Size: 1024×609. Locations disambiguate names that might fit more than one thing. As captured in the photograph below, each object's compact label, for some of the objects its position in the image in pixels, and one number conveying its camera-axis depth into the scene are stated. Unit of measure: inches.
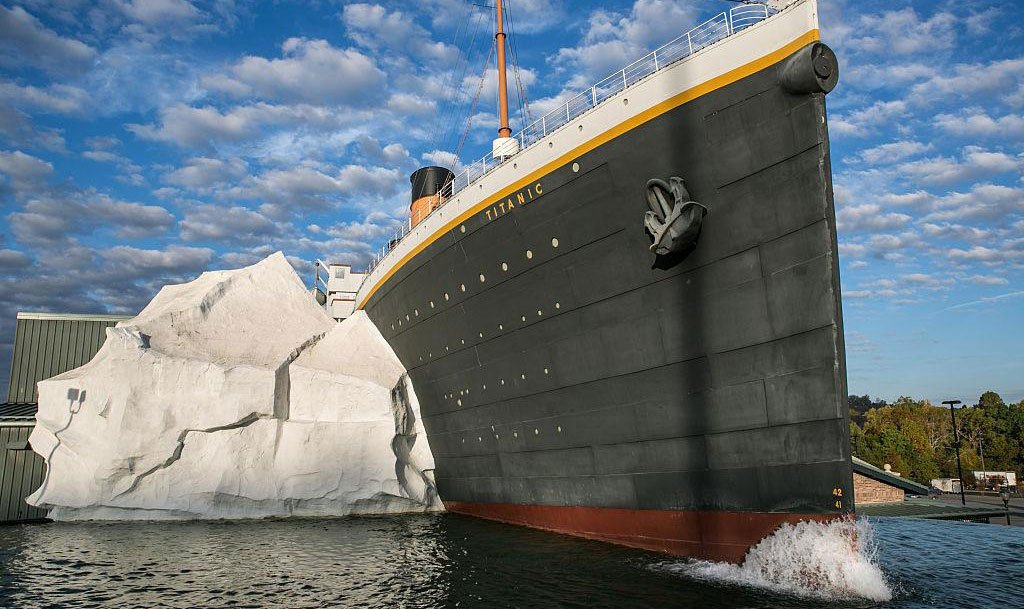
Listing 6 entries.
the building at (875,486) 1224.8
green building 888.9
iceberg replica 745.0
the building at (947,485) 1868.8
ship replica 386.0
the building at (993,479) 1934.9
